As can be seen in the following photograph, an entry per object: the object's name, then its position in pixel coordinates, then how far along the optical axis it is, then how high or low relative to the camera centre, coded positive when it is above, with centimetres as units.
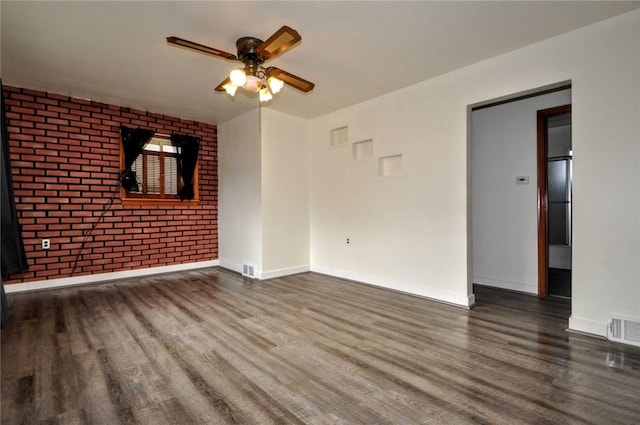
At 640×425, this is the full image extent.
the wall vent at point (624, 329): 249 -101
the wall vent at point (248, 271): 502 -100
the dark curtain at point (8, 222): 317 -9
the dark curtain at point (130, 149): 482 +98
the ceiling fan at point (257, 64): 230 +124
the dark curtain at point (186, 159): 538 +91
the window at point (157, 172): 501 +66
